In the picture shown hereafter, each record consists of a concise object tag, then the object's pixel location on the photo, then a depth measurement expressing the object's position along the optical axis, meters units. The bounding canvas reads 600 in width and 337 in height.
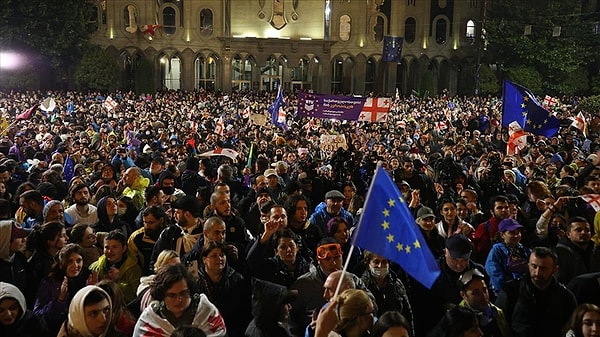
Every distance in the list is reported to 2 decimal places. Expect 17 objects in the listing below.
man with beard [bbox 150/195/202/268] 5.78
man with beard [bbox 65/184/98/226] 7.18
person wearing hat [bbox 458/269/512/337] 4.54
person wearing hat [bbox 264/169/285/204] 8.94
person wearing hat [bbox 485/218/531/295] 5.70
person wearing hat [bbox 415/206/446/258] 6.51
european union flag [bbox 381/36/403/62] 40.31
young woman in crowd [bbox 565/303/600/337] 4.08
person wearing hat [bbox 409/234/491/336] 5.12
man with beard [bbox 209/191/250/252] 6.51
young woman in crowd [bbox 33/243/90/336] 4.64
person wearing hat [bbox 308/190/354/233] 7.41
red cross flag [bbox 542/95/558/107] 26.04
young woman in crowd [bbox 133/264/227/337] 3.97
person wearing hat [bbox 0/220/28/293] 5.21
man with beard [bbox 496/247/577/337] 4.72
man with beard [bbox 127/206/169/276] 5.76
